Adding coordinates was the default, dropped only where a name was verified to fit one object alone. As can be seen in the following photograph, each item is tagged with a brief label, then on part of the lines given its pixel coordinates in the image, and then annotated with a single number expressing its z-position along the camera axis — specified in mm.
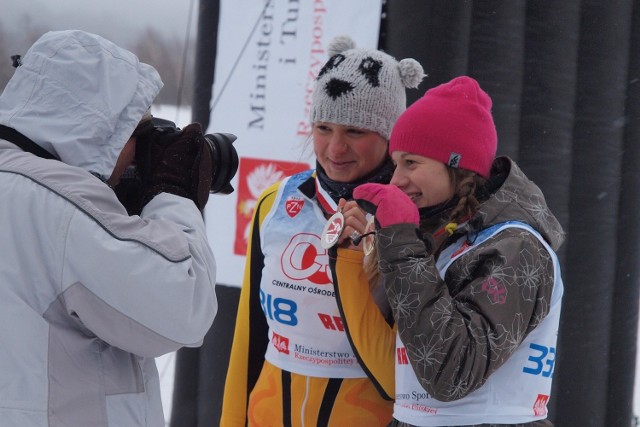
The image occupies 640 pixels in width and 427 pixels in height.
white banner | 6272
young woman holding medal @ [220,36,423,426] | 4934
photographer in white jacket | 4474
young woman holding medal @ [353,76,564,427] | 4672
